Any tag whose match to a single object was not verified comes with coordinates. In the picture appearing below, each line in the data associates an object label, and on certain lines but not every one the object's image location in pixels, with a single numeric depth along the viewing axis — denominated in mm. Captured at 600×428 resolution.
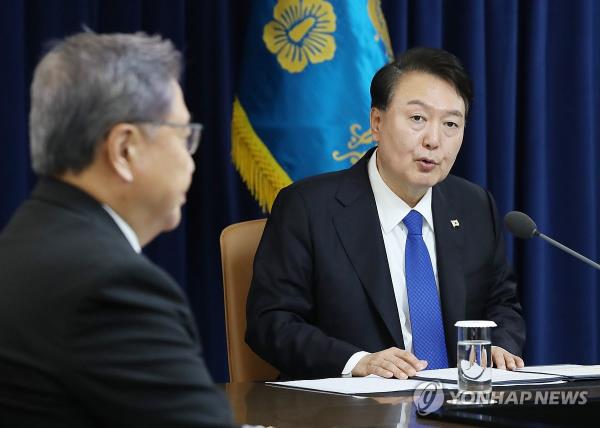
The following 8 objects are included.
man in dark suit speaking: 5270
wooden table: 3398
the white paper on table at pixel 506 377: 4270
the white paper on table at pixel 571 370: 4391
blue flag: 6934
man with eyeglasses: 2146
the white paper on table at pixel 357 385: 4086
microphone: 4672
